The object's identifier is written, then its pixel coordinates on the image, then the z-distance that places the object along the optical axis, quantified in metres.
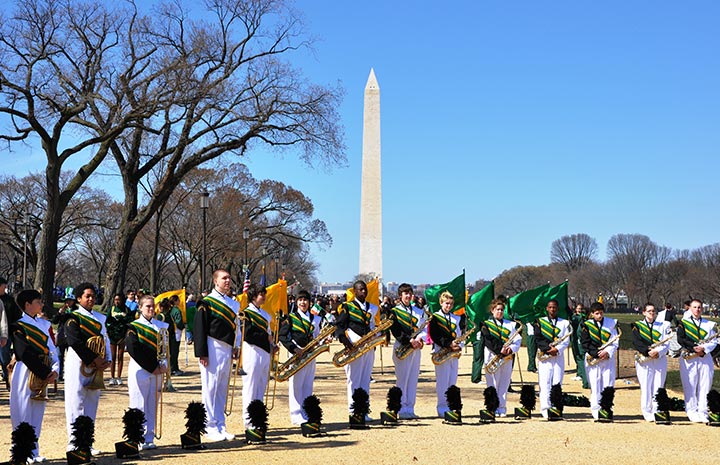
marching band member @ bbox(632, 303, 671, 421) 12.95
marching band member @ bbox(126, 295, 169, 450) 10.06
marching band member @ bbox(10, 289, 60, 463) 9.00
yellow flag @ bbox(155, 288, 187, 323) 19.34
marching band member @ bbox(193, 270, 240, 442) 10.64
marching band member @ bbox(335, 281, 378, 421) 12.48
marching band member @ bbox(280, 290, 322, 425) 12.00
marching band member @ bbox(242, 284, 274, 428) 11.05
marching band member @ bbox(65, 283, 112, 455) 9.37
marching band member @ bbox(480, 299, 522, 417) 13.10
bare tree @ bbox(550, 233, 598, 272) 124.31
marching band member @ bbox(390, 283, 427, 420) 12.92
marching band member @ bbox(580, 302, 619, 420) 12.95
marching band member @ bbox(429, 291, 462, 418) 12.94
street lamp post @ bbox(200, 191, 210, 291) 28.72
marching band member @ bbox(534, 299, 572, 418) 13.08
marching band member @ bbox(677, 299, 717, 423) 12.92
